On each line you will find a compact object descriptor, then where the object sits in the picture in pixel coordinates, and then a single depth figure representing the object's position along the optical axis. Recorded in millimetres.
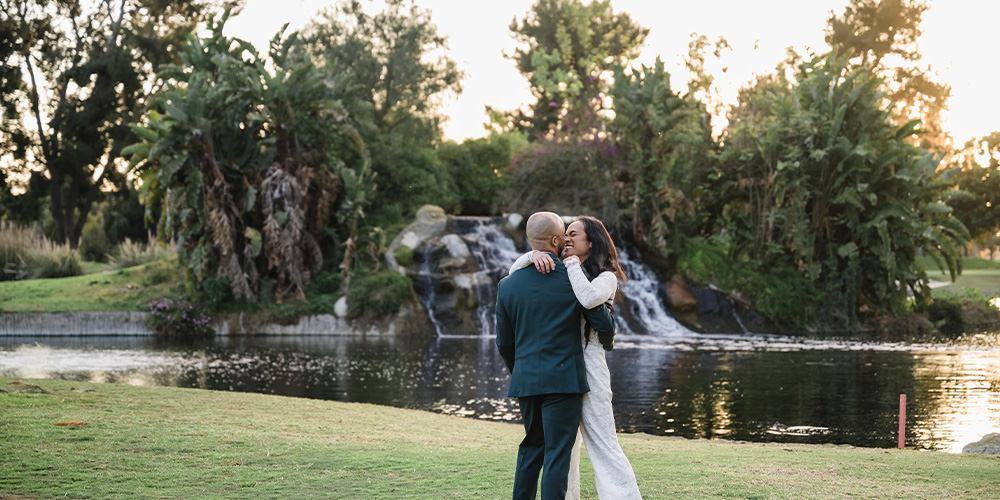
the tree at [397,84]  36156
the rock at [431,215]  32281
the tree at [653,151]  31234
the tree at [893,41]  51875
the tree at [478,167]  40031
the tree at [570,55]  39138
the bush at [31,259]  33094
